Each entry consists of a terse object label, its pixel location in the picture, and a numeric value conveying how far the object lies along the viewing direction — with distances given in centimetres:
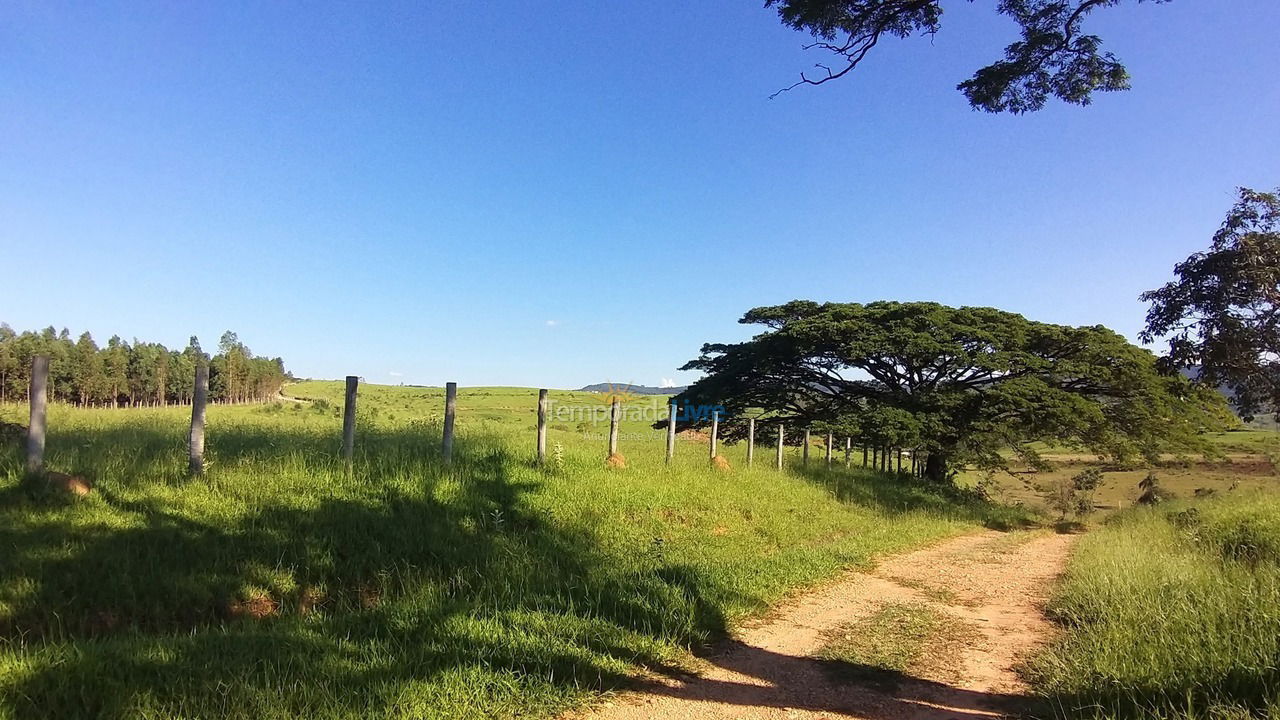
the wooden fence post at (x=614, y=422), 1137
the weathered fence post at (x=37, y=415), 611
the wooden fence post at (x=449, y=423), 895
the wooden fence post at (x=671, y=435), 1252
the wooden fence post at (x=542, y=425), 982
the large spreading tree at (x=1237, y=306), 843
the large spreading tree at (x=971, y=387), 1942
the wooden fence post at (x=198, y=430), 695
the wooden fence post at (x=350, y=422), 815
